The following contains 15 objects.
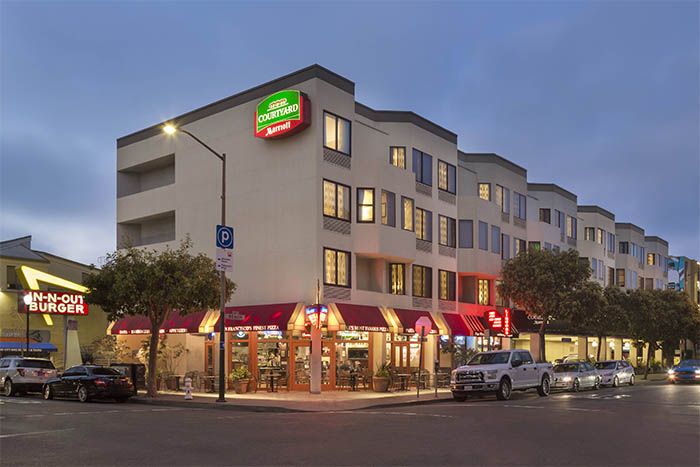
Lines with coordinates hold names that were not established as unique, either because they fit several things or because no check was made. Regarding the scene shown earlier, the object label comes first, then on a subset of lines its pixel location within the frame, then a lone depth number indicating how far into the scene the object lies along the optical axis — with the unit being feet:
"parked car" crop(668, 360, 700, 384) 149.18
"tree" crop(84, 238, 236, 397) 99.14
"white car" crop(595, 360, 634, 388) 136.36
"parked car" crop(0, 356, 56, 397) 105.81
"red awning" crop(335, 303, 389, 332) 111.14
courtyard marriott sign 111.96
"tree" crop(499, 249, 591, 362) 152.56
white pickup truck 95.61
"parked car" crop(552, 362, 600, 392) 120.67
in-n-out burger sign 139.95
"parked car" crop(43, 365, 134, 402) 92.58
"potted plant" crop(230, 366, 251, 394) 107.76
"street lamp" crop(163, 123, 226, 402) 90.27
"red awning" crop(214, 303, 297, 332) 107.76
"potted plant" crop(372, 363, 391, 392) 109.60
